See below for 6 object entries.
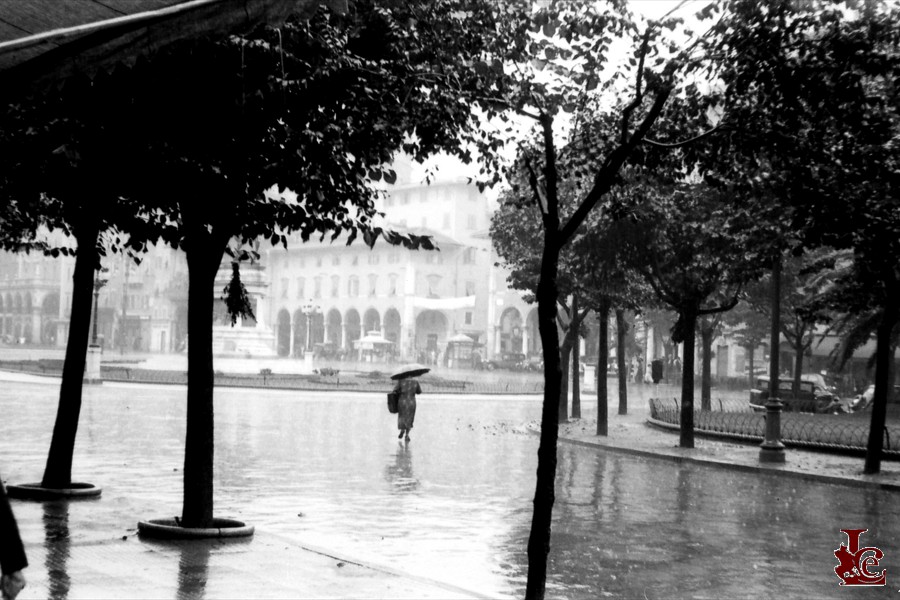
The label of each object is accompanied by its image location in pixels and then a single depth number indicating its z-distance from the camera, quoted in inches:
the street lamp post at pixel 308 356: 2508.1
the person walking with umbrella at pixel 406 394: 909.8
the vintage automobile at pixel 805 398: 1628.9
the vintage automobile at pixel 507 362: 3311.5
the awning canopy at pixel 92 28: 150.5
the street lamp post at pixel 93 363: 1678.2
